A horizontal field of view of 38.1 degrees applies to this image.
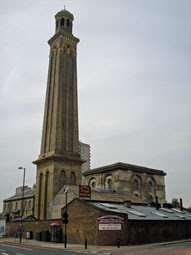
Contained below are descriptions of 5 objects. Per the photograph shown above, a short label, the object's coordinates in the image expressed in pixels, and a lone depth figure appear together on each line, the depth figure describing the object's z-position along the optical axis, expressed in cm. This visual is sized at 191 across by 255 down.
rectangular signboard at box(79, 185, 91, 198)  4083
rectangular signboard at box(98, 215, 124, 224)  3105
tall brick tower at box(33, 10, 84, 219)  5319
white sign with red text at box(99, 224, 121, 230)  3078
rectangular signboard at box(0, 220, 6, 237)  4497
